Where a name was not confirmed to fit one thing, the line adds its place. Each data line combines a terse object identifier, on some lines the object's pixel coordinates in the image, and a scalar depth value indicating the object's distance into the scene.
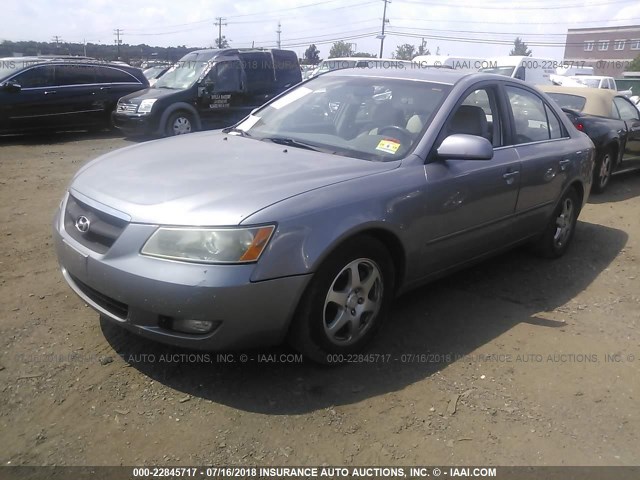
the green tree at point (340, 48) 79.11
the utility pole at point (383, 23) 56.75
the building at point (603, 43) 83.47
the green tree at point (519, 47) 100.06
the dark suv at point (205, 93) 11.32
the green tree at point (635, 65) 50.95
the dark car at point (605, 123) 7.87
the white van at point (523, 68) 18.45
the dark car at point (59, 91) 11.12
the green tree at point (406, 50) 78.75
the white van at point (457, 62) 20.40
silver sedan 2.69
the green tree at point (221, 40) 61.82
